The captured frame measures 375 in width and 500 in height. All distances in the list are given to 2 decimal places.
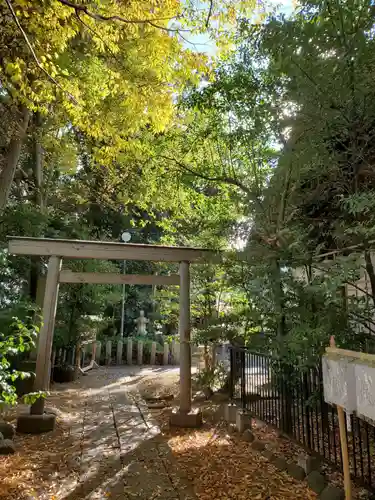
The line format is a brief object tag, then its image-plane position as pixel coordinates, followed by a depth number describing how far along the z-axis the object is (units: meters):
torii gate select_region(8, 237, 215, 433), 5.28
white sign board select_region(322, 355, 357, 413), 2.37
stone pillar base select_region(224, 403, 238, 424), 5.35
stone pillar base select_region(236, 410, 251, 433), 4.94
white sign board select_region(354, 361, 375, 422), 2.13
